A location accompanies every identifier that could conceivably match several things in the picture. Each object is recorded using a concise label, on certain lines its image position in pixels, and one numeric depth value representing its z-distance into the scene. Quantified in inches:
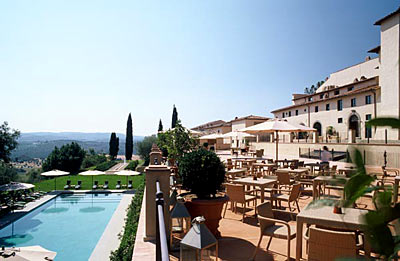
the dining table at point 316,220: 121.5
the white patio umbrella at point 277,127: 471.2
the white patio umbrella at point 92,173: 824.2
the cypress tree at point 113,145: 2218.3
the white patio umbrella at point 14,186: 601.1
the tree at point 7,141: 907.4
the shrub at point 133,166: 1409.2
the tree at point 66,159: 1673.2
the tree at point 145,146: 1843.0
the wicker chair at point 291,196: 228.8
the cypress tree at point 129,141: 2106.3
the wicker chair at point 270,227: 146.2
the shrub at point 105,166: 1530.5
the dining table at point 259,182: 248.4
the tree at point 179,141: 396.2
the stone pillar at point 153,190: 170.2
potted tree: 173.2
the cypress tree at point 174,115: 1931.3
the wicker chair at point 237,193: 230.1
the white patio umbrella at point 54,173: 837.8
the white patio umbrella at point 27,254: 296.2
